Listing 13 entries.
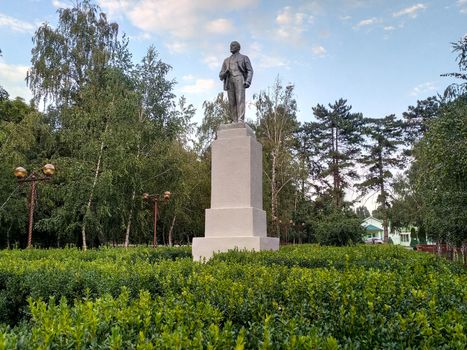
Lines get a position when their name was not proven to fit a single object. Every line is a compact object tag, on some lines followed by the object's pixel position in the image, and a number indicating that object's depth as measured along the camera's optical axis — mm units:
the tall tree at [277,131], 30406
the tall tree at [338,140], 41188
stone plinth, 9328
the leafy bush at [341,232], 17628
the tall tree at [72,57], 23047
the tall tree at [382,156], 40562
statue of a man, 10406
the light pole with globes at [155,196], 17038
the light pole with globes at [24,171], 12181
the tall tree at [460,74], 11633
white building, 74800
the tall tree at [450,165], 11055
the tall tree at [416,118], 39156
